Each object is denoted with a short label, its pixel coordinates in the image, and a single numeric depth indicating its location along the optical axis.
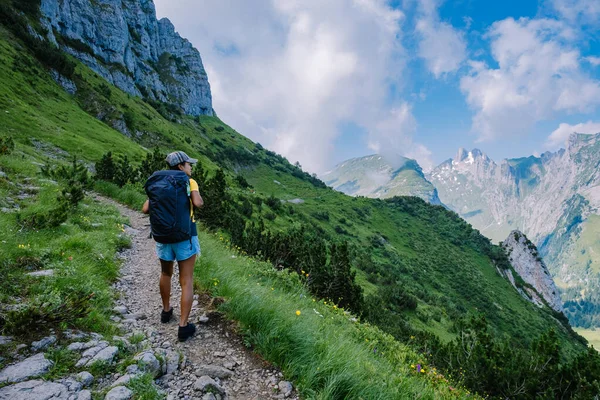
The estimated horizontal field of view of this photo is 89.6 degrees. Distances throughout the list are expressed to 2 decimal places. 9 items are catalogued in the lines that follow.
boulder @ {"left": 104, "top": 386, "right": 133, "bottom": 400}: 3.11
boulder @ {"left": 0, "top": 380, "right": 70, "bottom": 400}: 2.87
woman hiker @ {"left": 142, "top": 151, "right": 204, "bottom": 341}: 4.73
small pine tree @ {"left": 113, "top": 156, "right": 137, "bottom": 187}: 19.73
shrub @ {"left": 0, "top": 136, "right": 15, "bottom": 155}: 13.77
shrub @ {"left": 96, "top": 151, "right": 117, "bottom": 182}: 20.31
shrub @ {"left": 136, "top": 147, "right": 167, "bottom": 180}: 21.43
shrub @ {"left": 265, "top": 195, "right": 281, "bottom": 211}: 40.62
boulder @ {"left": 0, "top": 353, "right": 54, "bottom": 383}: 3.06
